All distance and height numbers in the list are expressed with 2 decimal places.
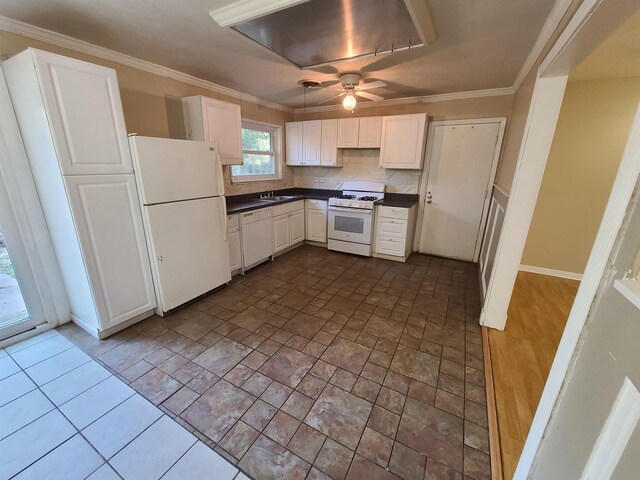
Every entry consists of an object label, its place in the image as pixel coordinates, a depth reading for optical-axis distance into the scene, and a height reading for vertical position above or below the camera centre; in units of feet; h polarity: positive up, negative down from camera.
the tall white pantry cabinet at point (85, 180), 5.69 -0.50
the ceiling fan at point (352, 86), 8.91 +2.67
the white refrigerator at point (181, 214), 7.20 -1.56
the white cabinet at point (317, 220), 14.24 -2.93
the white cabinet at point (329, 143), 13.83 +1.13
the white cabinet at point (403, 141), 12.01 +1.19
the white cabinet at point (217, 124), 9.50 +1.39
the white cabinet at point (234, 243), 10.13 -3.09
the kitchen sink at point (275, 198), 13.01 -1.74
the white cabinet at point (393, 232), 12.44 -3.03
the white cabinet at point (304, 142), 14.32 +1.19
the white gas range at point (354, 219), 12.85 -2.57
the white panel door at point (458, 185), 11.78 -0.74
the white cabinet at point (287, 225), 12.70 -3.01
